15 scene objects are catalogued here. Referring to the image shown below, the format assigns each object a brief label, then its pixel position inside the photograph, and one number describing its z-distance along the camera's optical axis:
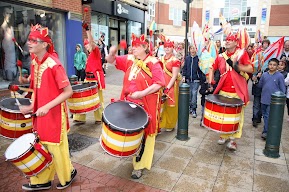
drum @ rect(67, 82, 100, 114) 4.68
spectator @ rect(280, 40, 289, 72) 7.05
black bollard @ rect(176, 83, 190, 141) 4.79
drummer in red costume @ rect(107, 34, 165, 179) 3.25
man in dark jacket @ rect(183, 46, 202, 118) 6.33
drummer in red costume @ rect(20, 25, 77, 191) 2.70
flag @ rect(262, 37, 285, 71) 5.66
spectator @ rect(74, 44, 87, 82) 9.80
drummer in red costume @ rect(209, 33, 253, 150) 4.13
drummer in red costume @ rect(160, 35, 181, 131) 4.79
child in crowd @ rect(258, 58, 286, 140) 5.03
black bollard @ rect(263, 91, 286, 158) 4.02
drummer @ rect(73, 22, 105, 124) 5.51
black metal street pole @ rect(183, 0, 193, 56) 6.05
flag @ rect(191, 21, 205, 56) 6.73
